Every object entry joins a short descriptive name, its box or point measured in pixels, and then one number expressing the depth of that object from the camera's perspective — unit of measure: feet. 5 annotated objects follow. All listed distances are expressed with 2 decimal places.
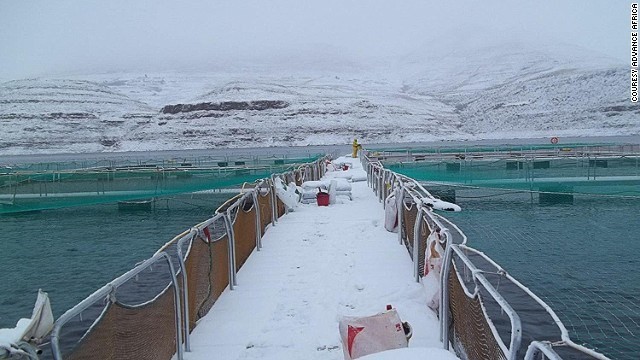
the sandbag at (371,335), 15.81
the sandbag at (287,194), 47.93
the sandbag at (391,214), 39.26
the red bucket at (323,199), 54.70
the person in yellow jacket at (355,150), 155.82
